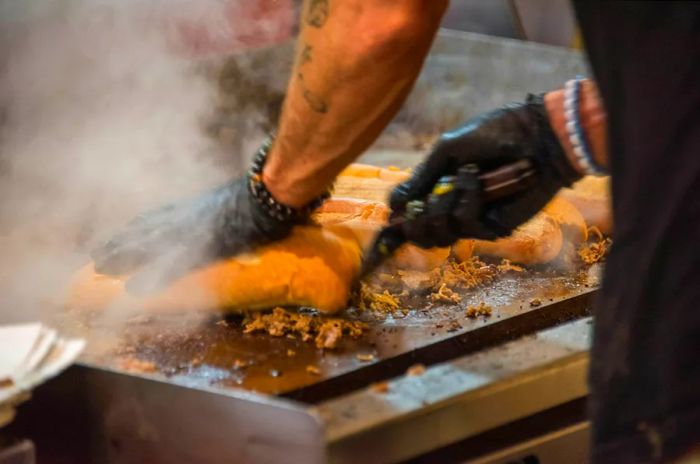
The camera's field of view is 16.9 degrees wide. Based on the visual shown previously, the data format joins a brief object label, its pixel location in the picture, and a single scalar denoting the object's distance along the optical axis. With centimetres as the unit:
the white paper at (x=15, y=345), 171
